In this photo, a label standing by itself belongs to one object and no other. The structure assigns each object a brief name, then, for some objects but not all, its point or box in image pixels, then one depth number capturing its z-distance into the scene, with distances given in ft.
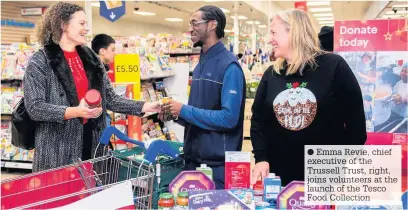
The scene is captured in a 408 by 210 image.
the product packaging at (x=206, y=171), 5.95
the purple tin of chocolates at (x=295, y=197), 5.22
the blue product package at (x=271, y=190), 5.54
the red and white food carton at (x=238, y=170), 5.99
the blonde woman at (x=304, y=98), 6.84
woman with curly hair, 7.66
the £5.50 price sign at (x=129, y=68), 17.12
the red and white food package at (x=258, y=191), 5.65
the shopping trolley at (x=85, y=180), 5.32
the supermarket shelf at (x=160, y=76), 19.45
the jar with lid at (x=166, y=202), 5.17
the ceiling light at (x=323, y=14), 77.66
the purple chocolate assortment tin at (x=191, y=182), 5.58
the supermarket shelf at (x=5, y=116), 21.10
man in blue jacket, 7.12
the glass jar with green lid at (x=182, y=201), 5.22
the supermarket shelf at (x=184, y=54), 33.10
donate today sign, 12.67
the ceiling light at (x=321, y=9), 67.11
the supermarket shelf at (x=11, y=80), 20.74
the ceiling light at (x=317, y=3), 56.78
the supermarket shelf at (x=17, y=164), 21.09
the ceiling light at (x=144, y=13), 64.42
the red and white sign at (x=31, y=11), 50.93
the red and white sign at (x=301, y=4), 43.87
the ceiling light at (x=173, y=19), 78.79
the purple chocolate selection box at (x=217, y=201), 5.14
